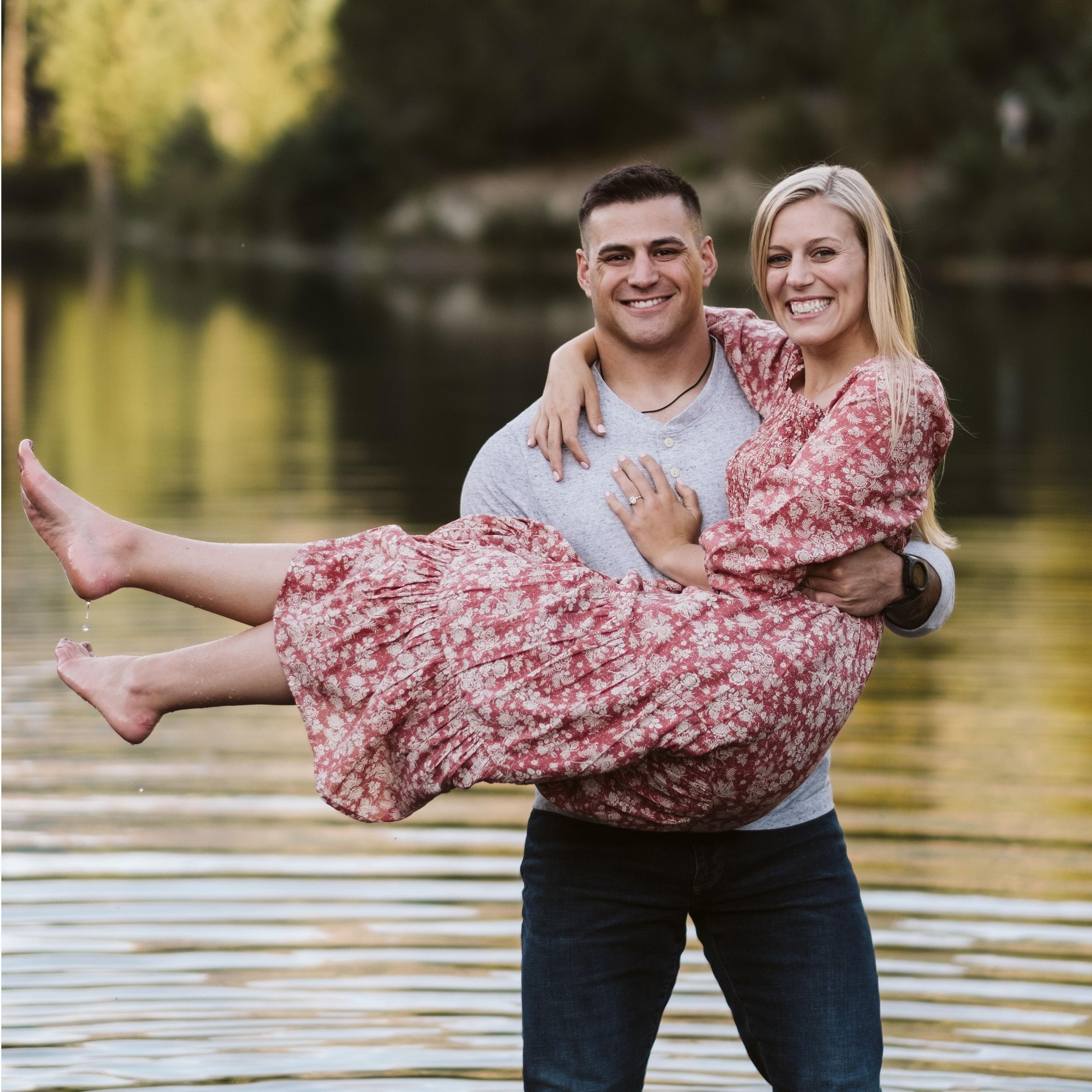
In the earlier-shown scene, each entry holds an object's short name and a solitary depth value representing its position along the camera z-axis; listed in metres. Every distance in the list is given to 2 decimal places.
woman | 5.74
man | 5.99
